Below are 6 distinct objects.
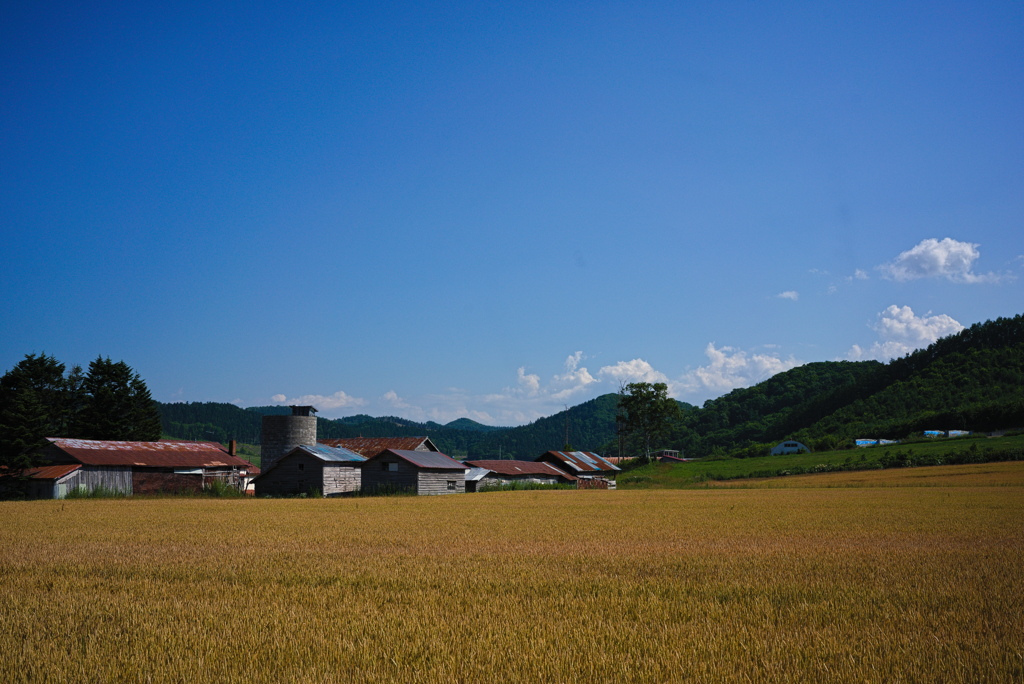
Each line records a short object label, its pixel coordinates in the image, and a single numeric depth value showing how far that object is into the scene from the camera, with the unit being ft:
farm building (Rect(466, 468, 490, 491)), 224.94
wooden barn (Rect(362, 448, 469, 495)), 191.31
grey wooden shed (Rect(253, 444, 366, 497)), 184.44
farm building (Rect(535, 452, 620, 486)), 302.92
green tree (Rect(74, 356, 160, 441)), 256.32
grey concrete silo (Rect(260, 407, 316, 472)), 213.46
